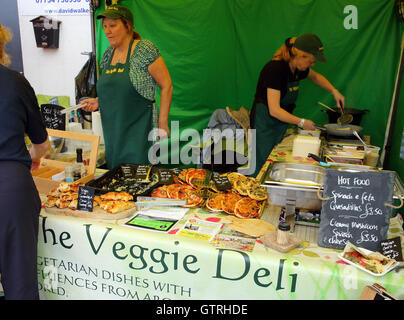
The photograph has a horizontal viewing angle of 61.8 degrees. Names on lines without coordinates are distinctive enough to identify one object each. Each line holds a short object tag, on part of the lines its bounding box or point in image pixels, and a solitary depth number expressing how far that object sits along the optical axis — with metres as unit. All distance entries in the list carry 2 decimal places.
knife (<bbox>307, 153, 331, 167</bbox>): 1.88
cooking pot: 3.56
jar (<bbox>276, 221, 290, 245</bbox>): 1.49
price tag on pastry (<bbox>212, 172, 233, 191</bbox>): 2.03
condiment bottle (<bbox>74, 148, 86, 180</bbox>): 2.21
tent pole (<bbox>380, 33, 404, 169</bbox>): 3.68
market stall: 1.43
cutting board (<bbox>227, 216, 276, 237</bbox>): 1.66
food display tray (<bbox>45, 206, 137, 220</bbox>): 1.76
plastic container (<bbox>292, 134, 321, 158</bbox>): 2.54
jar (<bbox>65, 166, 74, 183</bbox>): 2.18
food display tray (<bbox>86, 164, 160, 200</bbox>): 2.03
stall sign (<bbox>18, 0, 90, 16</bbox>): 4.78
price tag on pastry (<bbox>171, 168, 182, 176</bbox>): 2.35
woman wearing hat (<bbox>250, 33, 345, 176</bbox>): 3.01
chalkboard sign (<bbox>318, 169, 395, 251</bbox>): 1.44
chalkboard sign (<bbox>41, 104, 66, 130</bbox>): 2.48
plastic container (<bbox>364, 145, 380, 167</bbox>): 2.57
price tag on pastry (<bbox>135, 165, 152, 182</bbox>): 2.21
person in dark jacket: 1.49
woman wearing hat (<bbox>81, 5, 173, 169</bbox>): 2.72
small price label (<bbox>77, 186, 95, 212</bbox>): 1.76
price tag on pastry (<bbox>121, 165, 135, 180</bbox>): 2.25
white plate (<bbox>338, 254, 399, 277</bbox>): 1.36
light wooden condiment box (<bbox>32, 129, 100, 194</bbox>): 2.12
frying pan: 3.11
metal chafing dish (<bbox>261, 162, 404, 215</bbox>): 1.62
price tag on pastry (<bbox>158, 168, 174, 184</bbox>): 2.15
